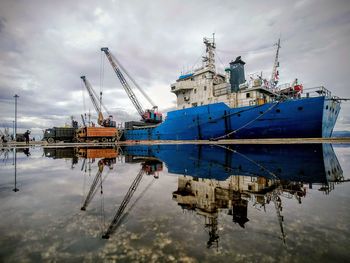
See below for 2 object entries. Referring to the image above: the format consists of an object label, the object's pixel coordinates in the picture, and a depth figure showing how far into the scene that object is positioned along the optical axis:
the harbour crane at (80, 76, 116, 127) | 50.31
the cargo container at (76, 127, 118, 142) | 37.28
